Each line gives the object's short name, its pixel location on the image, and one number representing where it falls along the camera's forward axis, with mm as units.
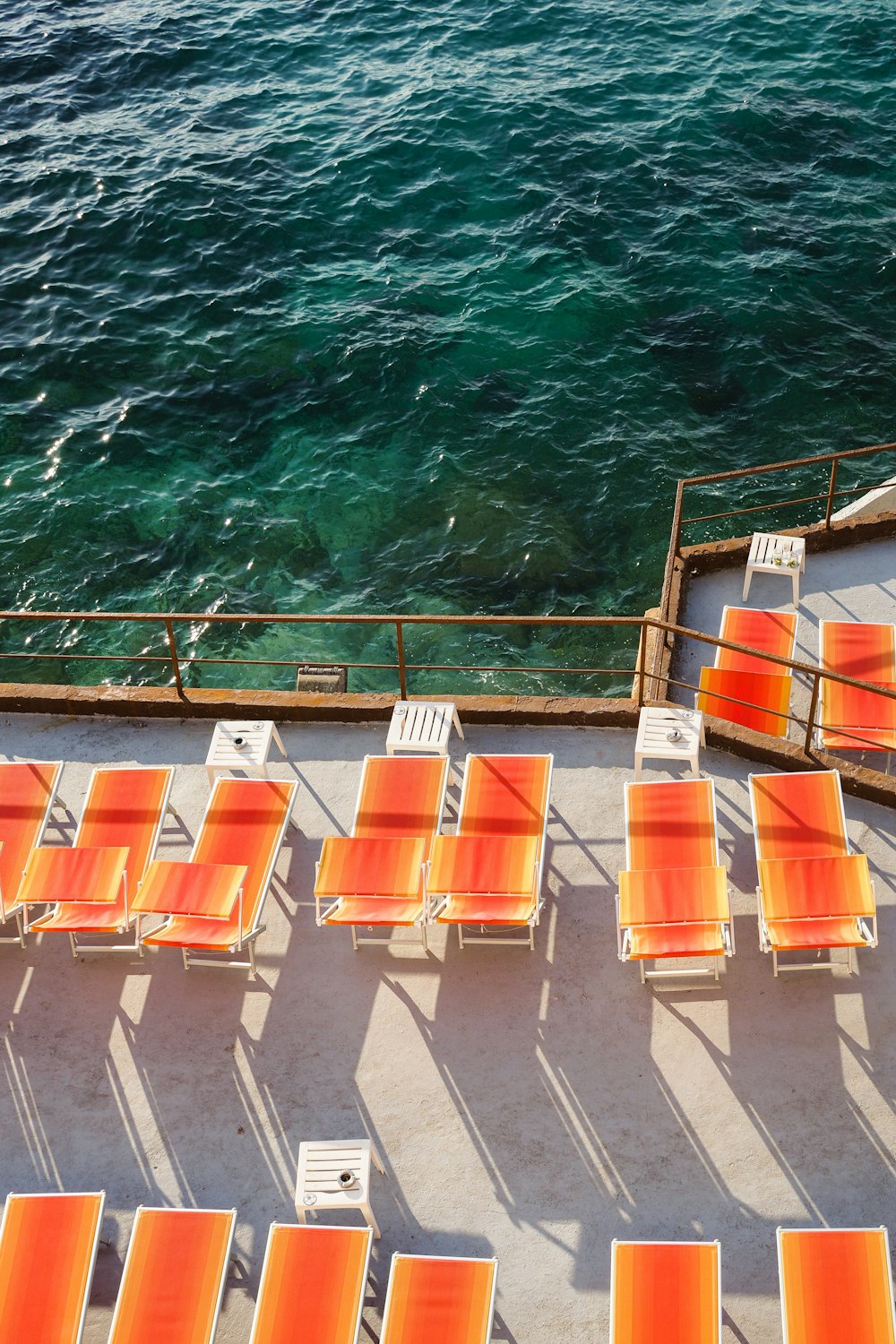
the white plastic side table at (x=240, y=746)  10883
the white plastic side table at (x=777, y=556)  14445
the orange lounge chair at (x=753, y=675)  12789
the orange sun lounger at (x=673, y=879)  8969
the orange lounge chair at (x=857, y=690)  12250
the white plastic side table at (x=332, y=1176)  7711
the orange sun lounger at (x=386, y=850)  9477
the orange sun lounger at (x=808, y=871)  8898
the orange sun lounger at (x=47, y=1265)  7512
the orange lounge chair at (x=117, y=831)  9570
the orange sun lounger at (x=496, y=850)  9406
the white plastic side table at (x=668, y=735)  10555
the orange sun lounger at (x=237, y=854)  9344
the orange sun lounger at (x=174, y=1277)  7434
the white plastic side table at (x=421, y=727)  10930
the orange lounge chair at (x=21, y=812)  10180
